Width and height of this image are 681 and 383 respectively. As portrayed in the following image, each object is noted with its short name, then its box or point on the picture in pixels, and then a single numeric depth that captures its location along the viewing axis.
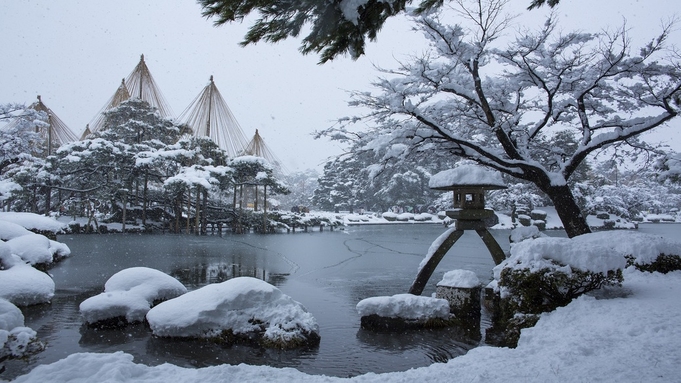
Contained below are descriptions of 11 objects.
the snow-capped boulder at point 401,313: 6.12
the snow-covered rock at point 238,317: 5.32
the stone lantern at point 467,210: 7.67
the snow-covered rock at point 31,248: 9.64
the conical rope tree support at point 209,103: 28.08
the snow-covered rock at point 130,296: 5.96
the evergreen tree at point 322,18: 2.70
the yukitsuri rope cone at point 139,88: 29.48
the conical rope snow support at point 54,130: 24.88
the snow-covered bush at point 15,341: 3.14
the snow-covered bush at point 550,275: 4.92
